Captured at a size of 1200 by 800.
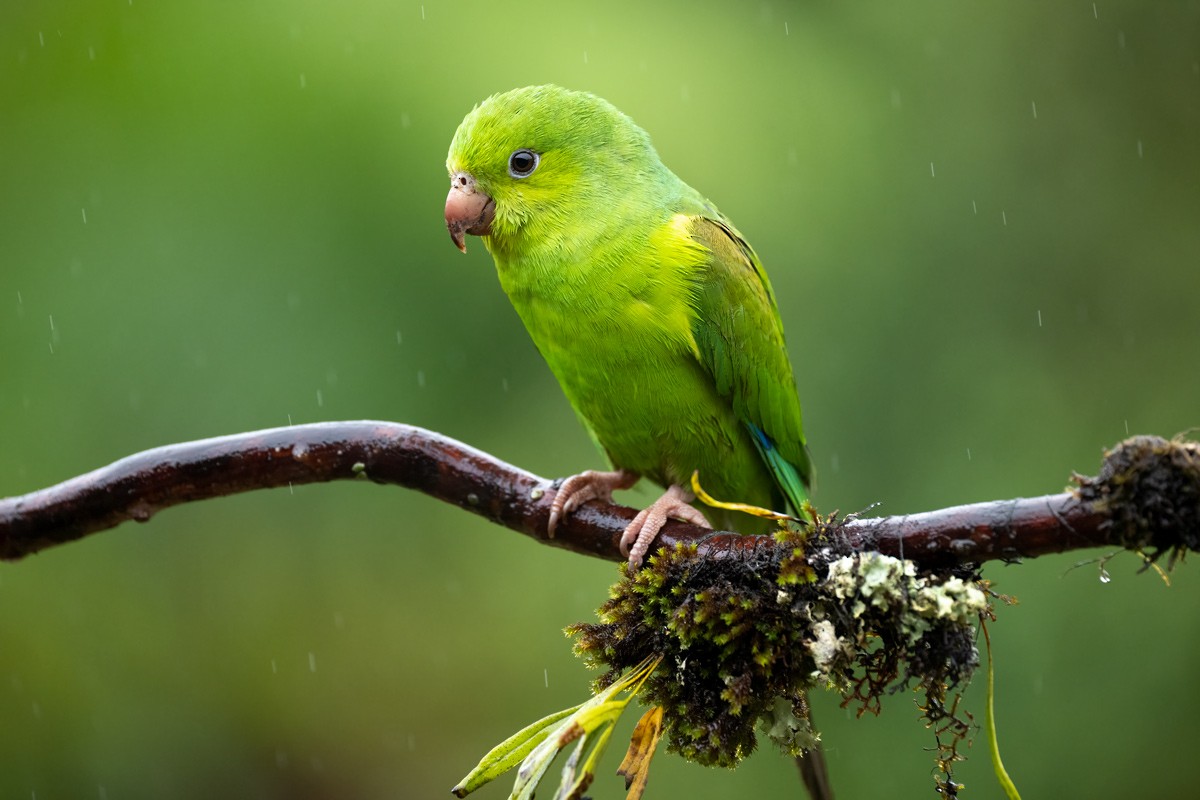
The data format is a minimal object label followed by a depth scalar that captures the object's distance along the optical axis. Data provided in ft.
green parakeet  12.11
